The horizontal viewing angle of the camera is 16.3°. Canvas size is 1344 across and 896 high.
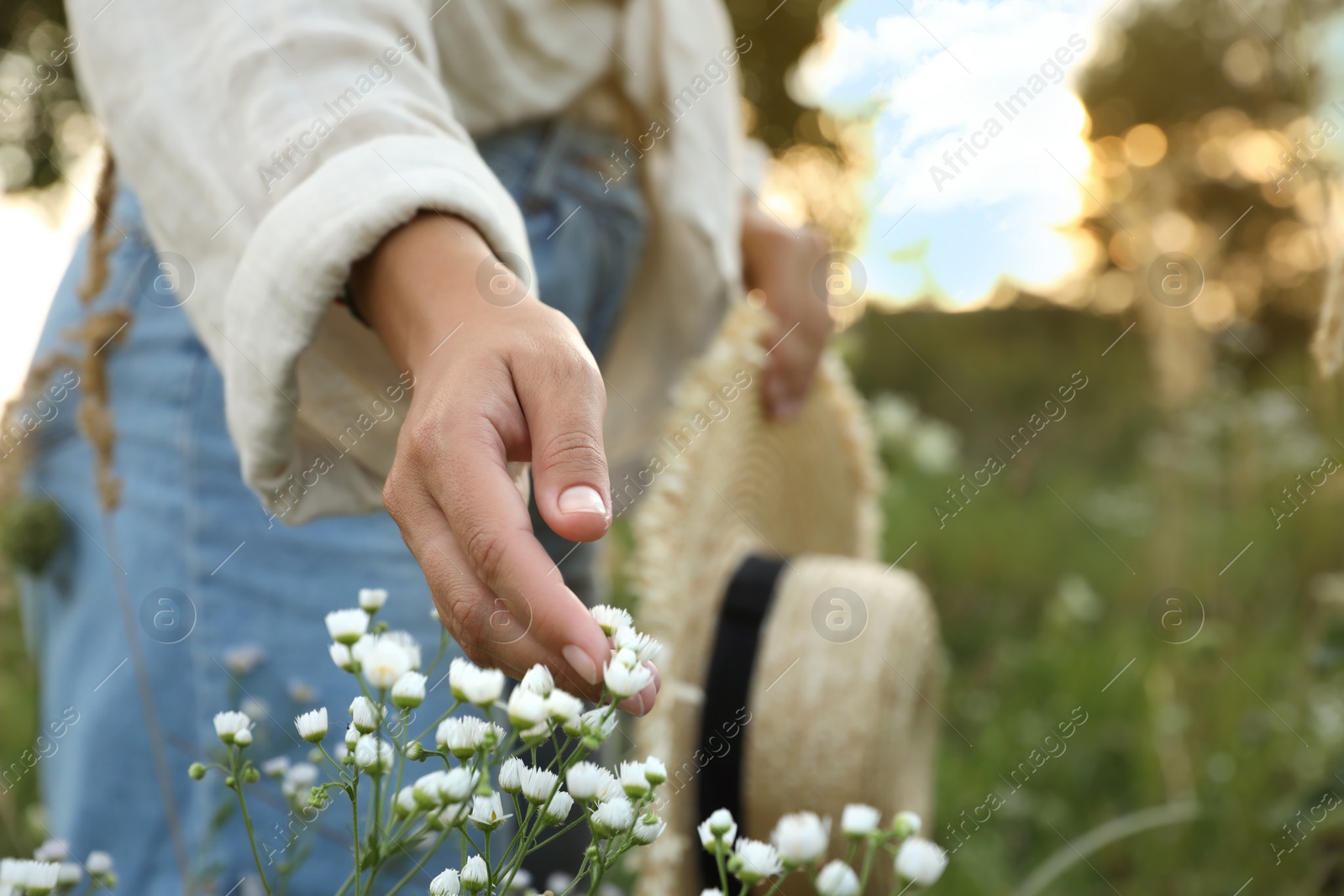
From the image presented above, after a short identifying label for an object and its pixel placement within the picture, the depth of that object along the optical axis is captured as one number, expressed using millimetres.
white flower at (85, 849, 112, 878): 1287
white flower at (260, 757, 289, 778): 1300
